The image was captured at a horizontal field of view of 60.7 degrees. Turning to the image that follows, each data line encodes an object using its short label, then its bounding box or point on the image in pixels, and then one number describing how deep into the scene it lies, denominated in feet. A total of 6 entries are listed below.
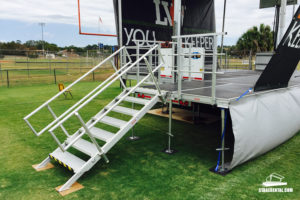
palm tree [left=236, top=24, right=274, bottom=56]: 114.93
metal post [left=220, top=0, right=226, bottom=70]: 45.77
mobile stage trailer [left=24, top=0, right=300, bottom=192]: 14.52
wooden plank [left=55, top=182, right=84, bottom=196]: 12.82
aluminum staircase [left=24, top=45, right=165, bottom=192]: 13.78
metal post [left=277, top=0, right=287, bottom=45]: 31.02
